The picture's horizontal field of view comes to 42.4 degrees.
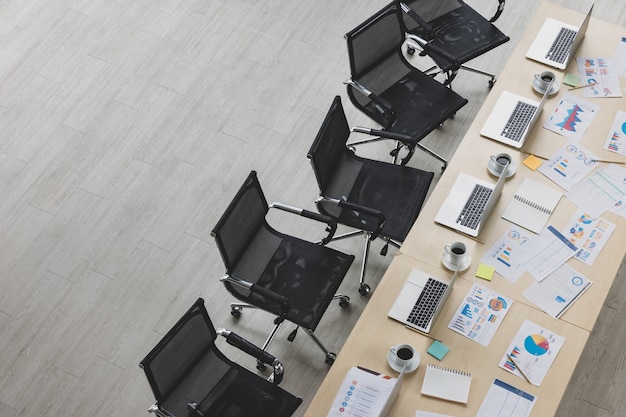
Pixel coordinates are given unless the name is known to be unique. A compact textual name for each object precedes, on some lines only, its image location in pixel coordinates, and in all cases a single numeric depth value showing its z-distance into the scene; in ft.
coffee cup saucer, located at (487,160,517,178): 15.15
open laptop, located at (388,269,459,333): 13.35
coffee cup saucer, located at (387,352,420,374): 12.81
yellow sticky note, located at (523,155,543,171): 15.26
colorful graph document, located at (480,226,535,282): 13.91
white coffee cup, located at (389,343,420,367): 12.79
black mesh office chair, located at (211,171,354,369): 14.40
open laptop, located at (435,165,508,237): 14.42
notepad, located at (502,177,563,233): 14.49
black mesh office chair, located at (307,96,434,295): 15.64
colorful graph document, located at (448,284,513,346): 13.25
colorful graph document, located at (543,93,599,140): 15.76
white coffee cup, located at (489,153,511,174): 15.12
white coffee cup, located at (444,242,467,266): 13.82
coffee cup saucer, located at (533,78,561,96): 16.37
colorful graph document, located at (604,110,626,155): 15.49
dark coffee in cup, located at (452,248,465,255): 13.87
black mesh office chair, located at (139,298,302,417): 12.91
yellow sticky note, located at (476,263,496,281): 13.84
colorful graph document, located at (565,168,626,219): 14.70
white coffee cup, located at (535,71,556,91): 16.37
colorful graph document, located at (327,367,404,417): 12.43
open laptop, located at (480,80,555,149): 15.61
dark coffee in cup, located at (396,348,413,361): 12.85
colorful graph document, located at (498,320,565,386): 12.78
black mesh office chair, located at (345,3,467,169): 17.13
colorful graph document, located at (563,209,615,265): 14.16
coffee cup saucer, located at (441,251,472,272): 13.92
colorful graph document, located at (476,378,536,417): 12.35
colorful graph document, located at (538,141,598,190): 15.06
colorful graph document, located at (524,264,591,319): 13.52
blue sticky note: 12.98
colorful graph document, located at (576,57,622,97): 16.39
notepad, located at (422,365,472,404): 12.55
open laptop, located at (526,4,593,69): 16.79
